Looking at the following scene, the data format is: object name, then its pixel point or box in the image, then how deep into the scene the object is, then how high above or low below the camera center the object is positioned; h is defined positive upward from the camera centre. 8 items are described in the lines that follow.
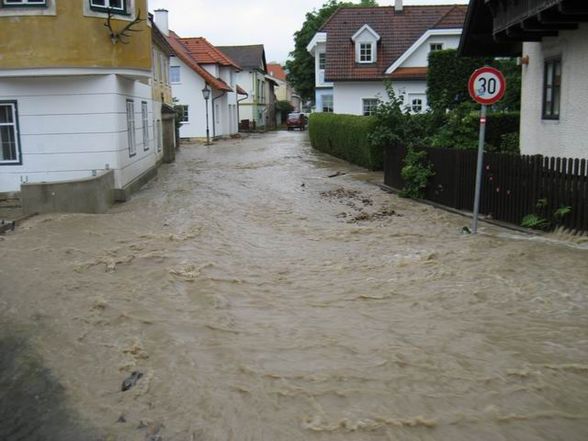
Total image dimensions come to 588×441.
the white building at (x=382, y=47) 37.56 +3.35
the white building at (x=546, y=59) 12.63 +0.98
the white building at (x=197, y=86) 44.06 +1.45
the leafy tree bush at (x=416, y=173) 16.08 -1.56
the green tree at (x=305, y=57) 66.06 +4.93
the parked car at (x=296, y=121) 66.06 -1.30
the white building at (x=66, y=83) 14.55 +0.59
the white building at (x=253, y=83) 64.81 +2.43
